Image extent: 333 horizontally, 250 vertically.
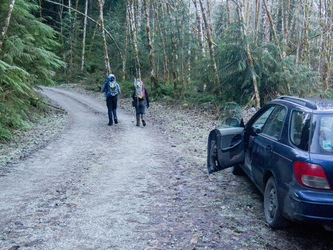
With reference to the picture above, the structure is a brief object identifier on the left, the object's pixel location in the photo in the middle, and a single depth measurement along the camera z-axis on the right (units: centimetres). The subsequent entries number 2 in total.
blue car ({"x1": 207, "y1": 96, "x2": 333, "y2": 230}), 342
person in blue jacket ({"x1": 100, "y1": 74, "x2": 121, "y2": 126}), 1299
